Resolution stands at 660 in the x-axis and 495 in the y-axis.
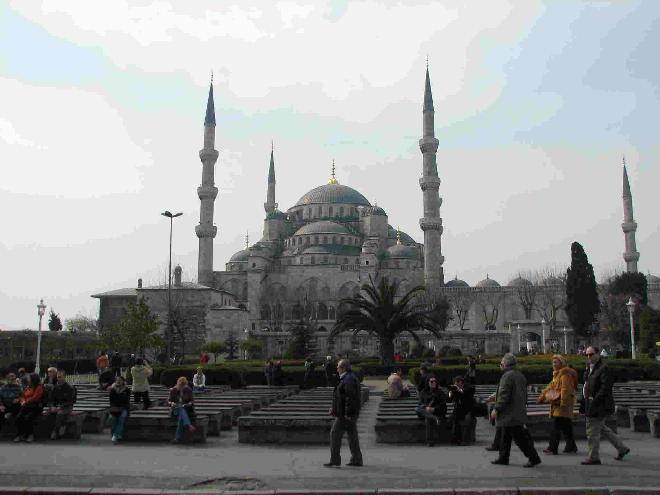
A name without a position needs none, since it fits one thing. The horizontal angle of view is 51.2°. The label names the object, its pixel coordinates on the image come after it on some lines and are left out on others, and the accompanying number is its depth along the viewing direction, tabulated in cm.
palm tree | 2852
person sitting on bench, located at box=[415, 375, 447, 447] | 899
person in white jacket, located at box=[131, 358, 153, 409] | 1166
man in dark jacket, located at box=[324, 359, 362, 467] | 728
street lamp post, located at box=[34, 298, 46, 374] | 2311
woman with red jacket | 937
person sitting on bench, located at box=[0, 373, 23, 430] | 964
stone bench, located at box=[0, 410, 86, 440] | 960
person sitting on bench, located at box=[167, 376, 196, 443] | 924
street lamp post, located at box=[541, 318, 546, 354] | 4082
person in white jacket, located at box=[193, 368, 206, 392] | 1539
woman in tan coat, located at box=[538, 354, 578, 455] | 772
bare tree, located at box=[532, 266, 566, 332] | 5658
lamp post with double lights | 2769
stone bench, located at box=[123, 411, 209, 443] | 954
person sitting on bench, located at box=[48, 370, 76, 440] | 956
